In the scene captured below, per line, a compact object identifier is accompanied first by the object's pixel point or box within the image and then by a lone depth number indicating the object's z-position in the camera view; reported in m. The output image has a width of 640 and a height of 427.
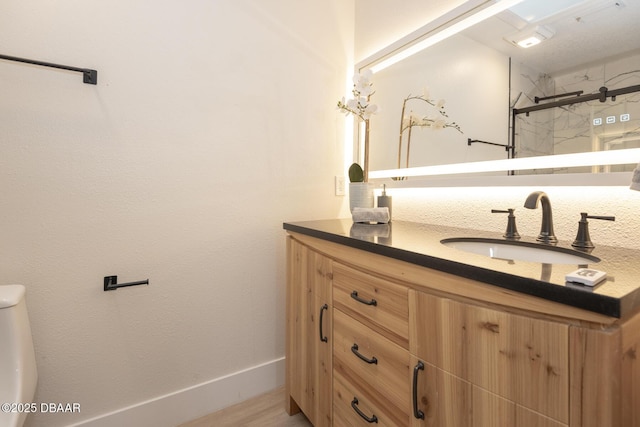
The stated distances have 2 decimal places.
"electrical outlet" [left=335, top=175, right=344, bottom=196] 1.85
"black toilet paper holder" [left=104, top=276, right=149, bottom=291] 1.21
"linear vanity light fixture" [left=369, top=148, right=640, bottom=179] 0.88
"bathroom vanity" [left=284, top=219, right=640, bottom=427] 0.47
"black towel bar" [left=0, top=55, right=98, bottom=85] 1.04
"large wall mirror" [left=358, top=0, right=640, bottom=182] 0.89
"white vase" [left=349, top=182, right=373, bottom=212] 1.58
